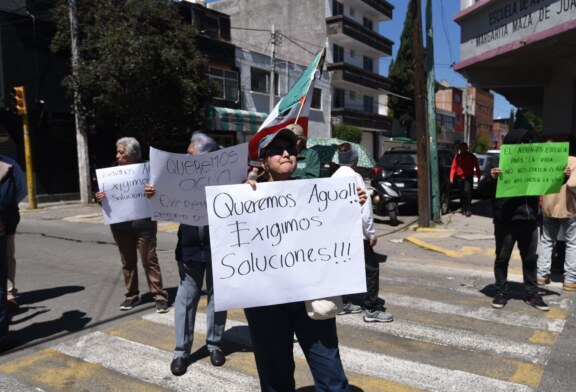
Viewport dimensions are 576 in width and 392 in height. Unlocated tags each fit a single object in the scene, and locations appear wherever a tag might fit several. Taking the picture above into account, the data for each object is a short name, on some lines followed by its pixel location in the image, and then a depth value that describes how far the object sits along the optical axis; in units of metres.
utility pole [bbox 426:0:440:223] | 11.62
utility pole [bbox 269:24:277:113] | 27.36
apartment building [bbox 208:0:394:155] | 39.22
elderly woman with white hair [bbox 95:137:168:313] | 5.32
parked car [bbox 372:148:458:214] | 13.63
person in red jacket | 12.84
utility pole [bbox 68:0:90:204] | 17.73
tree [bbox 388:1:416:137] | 47.97
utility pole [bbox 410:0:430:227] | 10.82
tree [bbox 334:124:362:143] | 37.91
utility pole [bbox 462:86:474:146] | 50.78
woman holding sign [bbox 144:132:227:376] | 3.93
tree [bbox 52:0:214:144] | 17.36
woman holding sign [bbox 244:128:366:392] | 2.51
